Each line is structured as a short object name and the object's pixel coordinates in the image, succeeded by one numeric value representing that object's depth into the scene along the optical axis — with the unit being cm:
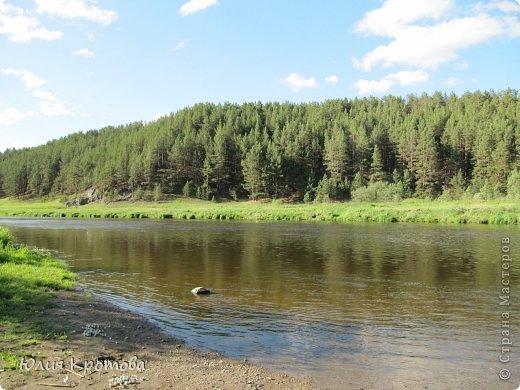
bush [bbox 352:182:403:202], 10456
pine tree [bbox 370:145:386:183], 12550
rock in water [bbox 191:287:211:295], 1965
